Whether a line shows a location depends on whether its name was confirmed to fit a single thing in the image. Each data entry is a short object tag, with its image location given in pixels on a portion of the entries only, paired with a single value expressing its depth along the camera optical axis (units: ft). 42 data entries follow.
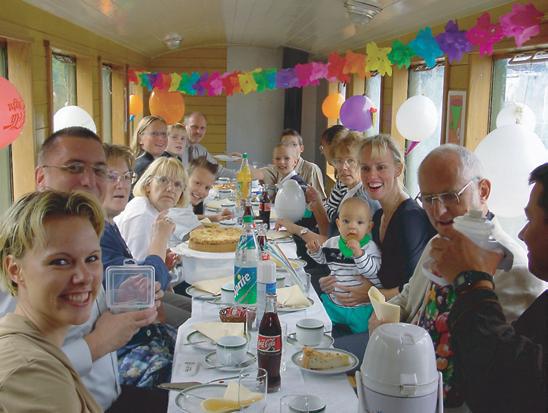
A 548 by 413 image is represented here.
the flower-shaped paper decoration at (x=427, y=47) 12.93
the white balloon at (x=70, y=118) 15.85
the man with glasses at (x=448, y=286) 5.64
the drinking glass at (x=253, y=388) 4.98
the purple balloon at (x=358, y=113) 19.24
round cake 10.14
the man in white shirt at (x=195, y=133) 22.20
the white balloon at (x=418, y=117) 14.17
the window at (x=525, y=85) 11.48
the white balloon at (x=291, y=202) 13.35
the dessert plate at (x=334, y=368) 5.84
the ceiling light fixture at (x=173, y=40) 25.99
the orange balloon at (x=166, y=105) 25.52
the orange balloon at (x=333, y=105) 24.23
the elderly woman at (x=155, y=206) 10.32
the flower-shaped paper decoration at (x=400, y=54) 14.49
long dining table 5.38
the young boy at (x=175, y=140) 19.43
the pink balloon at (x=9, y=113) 9.73
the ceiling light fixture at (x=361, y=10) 14.84
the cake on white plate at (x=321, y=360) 5.94
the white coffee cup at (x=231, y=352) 6.04
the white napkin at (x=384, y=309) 5.90
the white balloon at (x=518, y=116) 10.14
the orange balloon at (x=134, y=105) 27.73
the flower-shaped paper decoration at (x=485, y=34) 10.44
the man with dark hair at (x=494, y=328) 3.71
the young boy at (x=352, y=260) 9.10
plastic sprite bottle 7.38
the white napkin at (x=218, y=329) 6.70
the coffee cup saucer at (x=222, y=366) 5.98
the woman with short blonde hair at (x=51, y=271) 4.36
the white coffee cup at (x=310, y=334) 6.56
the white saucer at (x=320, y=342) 6.62
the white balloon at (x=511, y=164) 8.75
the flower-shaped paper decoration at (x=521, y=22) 9.73
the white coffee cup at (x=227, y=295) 7.98
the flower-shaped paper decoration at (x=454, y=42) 11.87
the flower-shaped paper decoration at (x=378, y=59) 15.69
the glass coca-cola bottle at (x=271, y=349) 5.58
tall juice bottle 16.39
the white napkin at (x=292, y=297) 7.88
